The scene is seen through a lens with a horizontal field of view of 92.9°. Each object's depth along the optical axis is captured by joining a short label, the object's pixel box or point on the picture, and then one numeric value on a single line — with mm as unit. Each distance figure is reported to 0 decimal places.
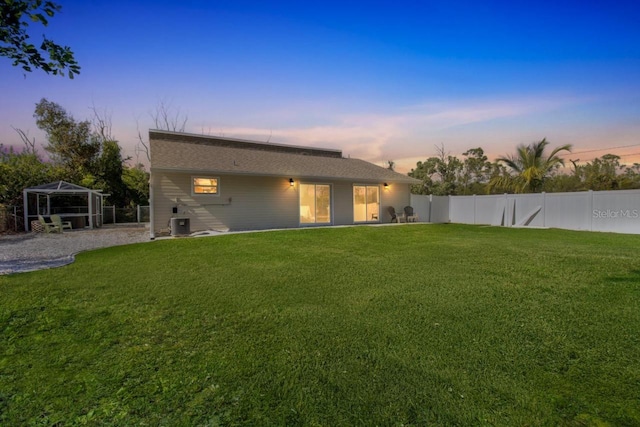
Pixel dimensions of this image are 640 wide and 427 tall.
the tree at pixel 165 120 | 30266
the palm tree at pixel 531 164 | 17797
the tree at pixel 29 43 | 3322
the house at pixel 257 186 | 11523
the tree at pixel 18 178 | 14586
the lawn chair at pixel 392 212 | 16219
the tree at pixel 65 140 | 20984
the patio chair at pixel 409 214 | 16742
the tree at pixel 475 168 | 30234
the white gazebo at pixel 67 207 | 14031
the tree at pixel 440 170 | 29234
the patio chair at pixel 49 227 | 13172
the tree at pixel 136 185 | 21078
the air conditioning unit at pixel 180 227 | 10867
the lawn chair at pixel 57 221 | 13492
